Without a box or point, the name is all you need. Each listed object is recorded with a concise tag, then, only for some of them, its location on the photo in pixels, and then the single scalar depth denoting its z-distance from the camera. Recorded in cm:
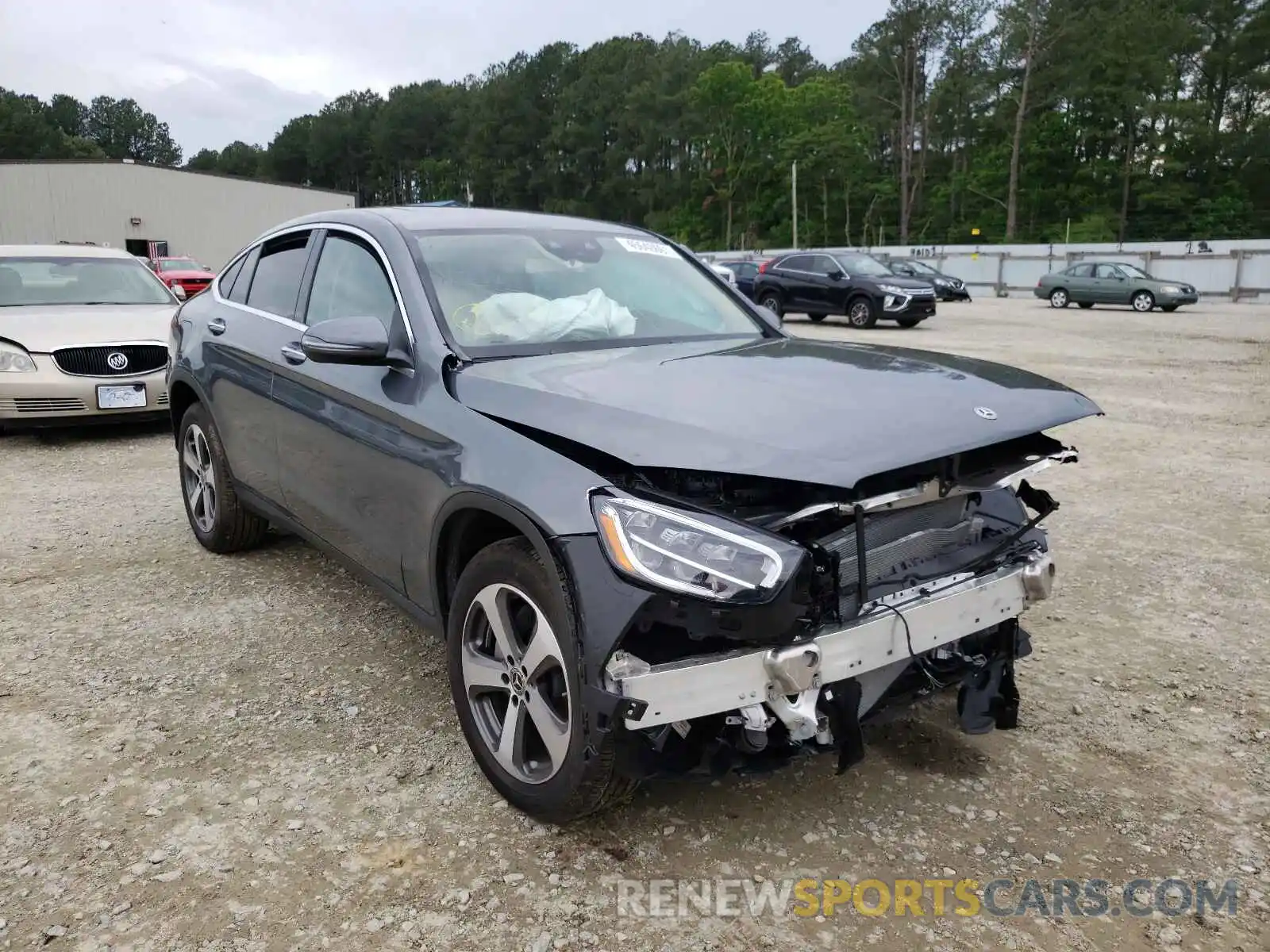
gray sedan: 2598
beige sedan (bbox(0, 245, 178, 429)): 738
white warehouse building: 4231
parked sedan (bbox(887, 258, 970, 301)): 3027
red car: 1770
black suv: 1892
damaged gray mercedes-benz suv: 215
